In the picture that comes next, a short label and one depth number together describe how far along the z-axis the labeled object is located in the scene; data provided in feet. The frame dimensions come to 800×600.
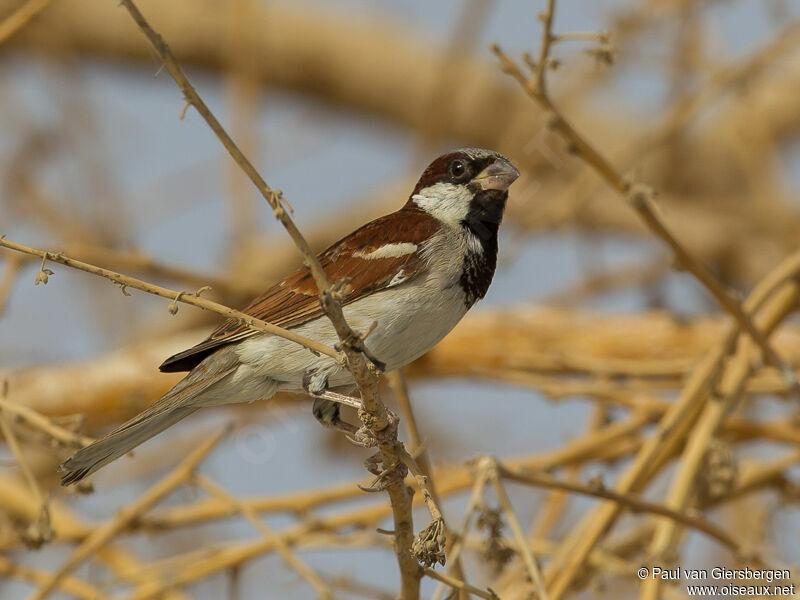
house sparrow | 18.25
